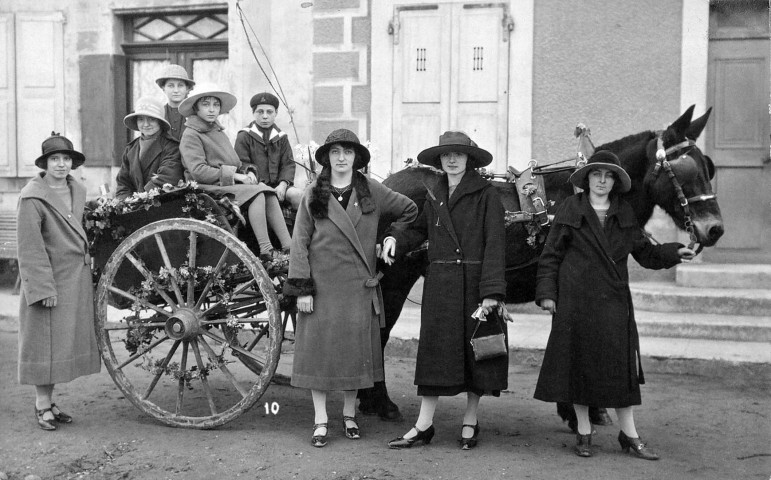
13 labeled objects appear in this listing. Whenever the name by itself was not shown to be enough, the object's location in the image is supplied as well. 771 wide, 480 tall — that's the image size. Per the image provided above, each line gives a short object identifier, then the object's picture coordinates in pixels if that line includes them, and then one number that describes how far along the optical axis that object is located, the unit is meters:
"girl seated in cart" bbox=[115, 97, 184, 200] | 5.51
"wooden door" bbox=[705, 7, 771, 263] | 8.31
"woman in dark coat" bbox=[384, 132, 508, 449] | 4.68
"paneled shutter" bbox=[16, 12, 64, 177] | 10.41
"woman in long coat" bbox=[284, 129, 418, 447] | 4.86
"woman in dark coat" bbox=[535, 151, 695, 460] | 4.57
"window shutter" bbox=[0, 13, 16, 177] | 10.45
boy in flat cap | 5.93
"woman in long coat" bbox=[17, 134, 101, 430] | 5.16
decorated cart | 4.99
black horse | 4.88
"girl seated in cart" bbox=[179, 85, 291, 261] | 5.26
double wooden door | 8.77
